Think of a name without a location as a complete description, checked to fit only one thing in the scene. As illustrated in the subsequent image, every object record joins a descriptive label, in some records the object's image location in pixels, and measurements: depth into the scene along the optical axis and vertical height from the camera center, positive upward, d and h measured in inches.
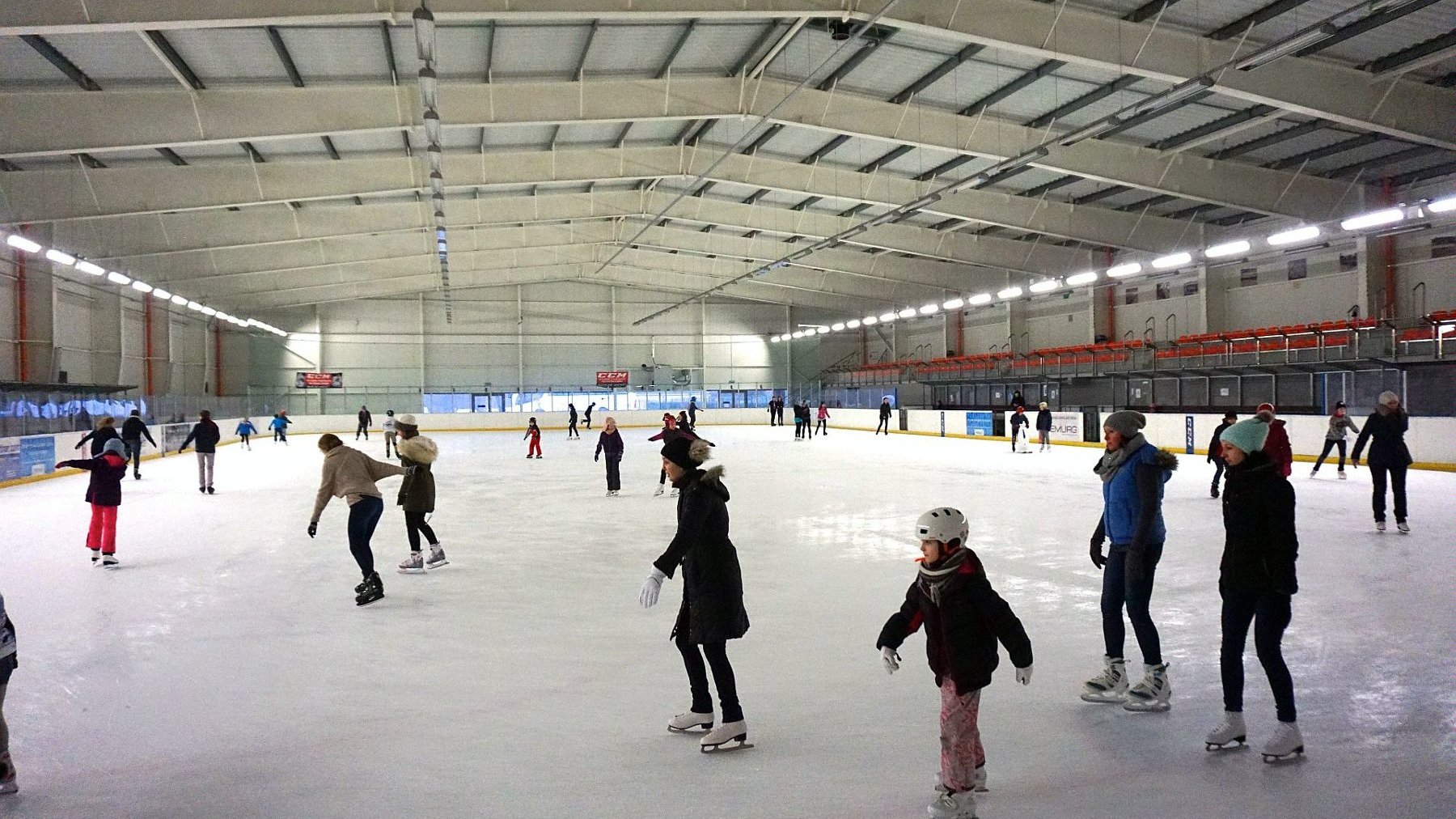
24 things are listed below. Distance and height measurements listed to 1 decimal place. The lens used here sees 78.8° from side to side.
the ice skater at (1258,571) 143.4 -28.7
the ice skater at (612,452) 544.1 -26.9
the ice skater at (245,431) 1140.9 -19.9
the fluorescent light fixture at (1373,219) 623.5 +126.6
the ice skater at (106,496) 329.1 -29.2
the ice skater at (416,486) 307.1 -26.5
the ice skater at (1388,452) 359.9 -24.3
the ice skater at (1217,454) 436.4 -29.1
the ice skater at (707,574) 149.3 -28.5
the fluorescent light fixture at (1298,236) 704.4 +127.1
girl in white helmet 121.3 -32.4
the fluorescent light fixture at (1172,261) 829.8 +127.7
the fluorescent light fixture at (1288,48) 429.1 +176.4
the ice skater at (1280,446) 249.3 -15.8
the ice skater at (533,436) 893.2 -28.0
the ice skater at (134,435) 680.4 -14.4
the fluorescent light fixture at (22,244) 611.5 +123.4
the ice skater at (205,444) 604.1 -19.8
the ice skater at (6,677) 135.9 -39.5
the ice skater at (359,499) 269.1 -26.4
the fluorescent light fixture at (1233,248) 769.6 +128.5
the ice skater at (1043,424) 951.6 -27.0
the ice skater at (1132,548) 165.2 -28.4
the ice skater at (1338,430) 588.7 -24.7
